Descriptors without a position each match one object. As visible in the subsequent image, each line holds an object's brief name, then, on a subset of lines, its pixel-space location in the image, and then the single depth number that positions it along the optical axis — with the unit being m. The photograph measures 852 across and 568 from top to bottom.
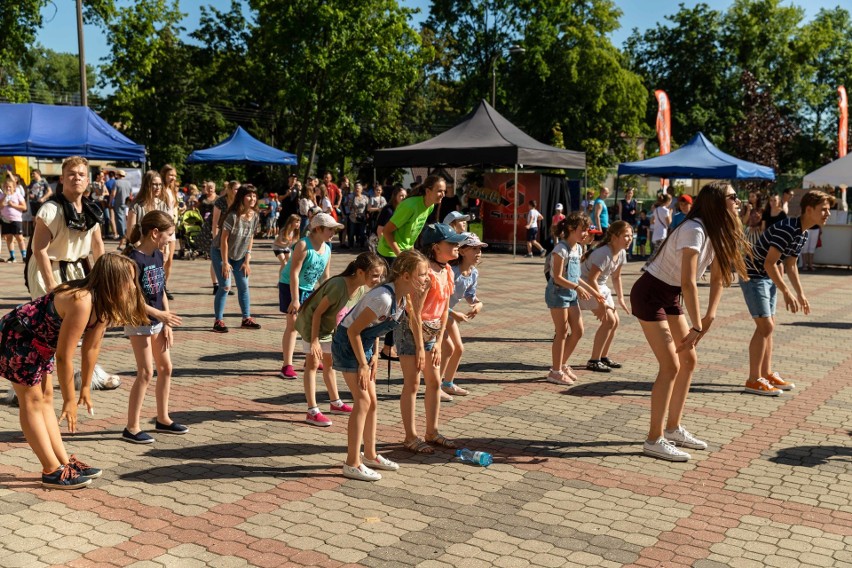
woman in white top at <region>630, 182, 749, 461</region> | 5.63
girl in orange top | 5.71
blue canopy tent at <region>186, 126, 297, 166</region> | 25.02
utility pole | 24.80
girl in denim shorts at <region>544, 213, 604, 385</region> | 7.89
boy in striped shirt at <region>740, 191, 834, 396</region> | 7.49
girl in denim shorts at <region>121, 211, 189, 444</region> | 5.85
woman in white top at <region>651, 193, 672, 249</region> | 18.38
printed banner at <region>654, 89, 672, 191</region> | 30.32
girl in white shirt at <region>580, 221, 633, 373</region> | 8.26
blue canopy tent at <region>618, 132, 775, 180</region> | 22.02
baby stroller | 19.66
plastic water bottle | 5.61
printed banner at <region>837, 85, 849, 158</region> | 32.50
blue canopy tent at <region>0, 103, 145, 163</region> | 15.04
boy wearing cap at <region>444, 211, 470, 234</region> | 7.93
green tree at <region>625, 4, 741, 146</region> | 53.41
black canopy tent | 20.77
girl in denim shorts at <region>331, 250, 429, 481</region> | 5.20
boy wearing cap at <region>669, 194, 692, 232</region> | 15.74
